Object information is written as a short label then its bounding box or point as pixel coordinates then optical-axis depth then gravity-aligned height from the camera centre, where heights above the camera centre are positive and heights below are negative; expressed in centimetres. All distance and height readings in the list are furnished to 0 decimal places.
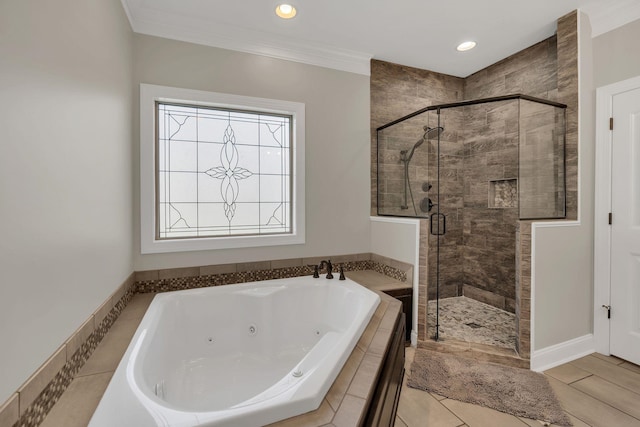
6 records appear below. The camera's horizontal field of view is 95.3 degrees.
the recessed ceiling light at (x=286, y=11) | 210 +146
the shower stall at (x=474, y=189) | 233 +20
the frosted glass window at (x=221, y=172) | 233 +32
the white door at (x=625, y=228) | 213 -14
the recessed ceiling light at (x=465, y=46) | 267 +153
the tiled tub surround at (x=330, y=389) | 91 -65
